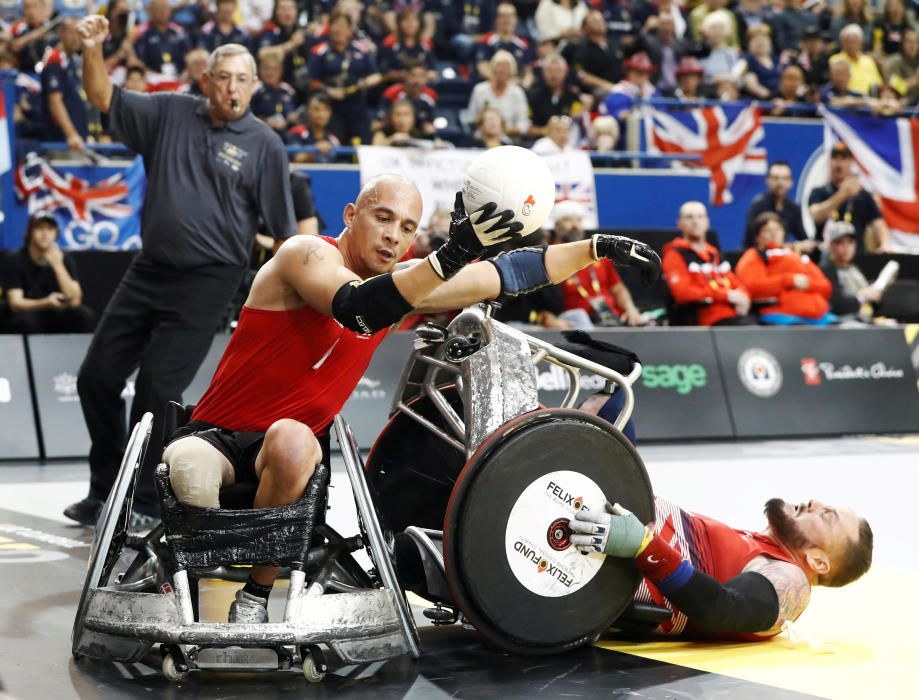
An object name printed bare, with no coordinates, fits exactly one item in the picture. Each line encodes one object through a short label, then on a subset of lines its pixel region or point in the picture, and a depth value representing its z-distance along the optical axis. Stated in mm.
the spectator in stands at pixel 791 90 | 16859
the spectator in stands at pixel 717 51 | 17594
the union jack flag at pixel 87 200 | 11906
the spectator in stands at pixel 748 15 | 18594
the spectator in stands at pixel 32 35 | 13383
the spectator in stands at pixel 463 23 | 17234
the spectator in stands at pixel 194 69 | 12781
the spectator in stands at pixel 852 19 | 19062
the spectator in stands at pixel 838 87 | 17109
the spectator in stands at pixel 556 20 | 17484
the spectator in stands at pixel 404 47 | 15773
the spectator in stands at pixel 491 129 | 13953
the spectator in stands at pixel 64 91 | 12680
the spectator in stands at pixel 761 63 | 17656
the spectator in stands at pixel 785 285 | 12156
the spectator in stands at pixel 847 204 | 15234
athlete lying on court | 4297
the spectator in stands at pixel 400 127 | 13367
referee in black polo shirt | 6559
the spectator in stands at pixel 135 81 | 12867
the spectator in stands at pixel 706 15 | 18281
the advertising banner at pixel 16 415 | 9320
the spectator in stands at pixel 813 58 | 18016
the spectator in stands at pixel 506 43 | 16531
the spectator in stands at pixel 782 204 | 14117
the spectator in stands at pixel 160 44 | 14305
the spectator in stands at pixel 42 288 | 10367
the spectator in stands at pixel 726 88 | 16562
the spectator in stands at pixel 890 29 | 18969
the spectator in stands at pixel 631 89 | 15641
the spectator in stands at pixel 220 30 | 14508
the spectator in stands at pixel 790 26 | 19062
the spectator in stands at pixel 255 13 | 15750
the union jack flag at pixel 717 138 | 15320
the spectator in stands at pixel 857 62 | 17891
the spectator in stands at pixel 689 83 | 16375
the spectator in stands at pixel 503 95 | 15234
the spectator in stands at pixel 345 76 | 14547
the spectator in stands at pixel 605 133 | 14914
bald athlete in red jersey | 4156
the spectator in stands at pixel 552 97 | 15562
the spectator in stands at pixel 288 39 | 15156
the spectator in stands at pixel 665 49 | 17141
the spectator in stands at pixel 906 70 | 18125
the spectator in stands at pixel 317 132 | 13453
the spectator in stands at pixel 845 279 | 13195
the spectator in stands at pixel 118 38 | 13812
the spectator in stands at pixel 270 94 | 14055
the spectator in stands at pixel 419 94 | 14773
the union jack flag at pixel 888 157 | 15875
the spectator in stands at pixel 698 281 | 11797
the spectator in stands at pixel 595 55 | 16641
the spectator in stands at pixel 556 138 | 14125
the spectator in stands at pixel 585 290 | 11867
